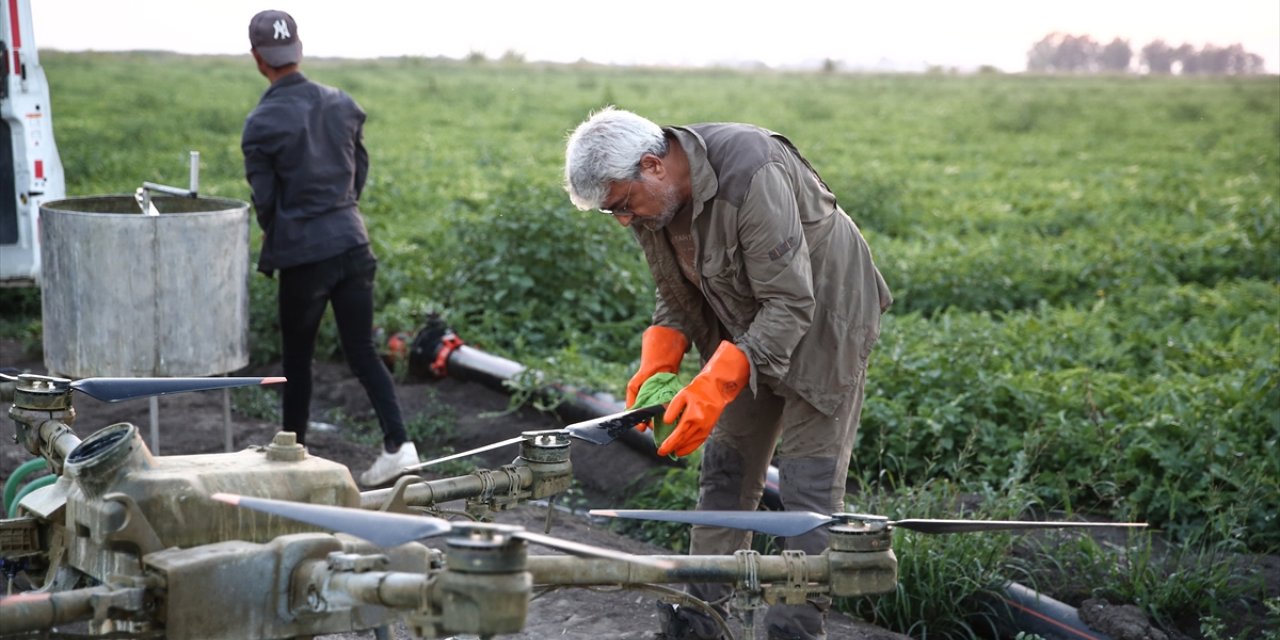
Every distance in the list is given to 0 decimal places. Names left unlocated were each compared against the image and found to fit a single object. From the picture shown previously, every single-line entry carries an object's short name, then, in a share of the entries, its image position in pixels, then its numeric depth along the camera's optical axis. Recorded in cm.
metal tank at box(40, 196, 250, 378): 460
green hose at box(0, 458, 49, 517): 387
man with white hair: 351
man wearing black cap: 522
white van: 666
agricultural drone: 226
